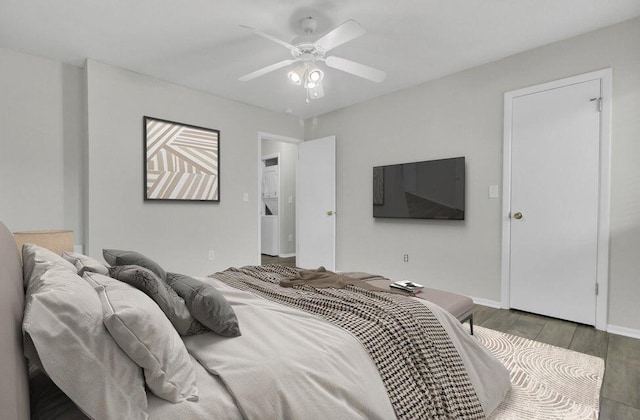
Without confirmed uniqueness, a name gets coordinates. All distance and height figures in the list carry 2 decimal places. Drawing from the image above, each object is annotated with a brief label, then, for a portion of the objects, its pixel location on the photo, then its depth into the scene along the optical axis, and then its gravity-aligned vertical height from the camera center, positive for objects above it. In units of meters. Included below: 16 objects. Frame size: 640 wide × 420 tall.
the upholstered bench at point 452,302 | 2.03 -0.65
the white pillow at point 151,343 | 0.83 -0.39
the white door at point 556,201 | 2.78 +0.02
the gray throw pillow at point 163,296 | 1.12 -0.34
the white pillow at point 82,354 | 0.72 -0.36
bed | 0.74 -0.53
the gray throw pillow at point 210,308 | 1.17 -0.39
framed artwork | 3.68 +0.51
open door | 4.88 -0.02
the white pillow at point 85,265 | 1.33 -0.27
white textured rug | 1.62 -1.06
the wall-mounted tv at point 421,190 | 3.57 +0.16
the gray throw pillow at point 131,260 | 1.46 -0.27
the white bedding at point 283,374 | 0.94 -0.56
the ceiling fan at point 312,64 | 2.48 +1.13
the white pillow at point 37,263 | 1.08 -0.23
